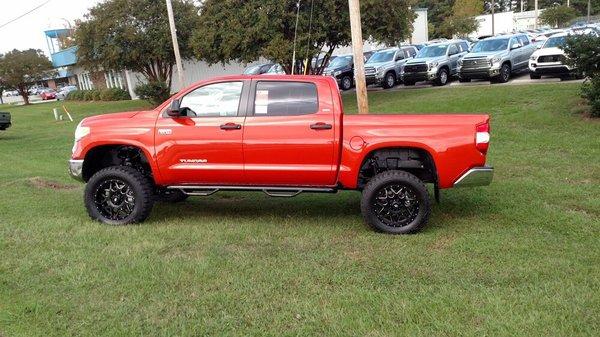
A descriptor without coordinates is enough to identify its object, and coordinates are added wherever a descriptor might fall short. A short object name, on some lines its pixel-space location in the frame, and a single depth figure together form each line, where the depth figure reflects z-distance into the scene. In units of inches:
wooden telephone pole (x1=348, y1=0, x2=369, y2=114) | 416.5
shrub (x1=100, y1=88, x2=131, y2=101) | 1626.5
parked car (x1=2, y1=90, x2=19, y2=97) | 3308.8
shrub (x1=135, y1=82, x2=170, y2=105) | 1044.5
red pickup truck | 221.0
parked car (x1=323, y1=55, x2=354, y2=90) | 1003.3
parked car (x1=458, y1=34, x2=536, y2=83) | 780.6
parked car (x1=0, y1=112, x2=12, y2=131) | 699.4
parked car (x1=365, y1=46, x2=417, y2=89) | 958.4
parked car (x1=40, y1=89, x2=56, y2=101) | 2369.6
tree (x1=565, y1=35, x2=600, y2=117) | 437.4
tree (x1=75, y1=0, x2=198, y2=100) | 1068.5
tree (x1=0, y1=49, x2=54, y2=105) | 1801.8
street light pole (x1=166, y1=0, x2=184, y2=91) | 803.3
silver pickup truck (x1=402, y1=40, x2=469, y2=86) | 879.1
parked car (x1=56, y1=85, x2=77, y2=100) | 2159.0
